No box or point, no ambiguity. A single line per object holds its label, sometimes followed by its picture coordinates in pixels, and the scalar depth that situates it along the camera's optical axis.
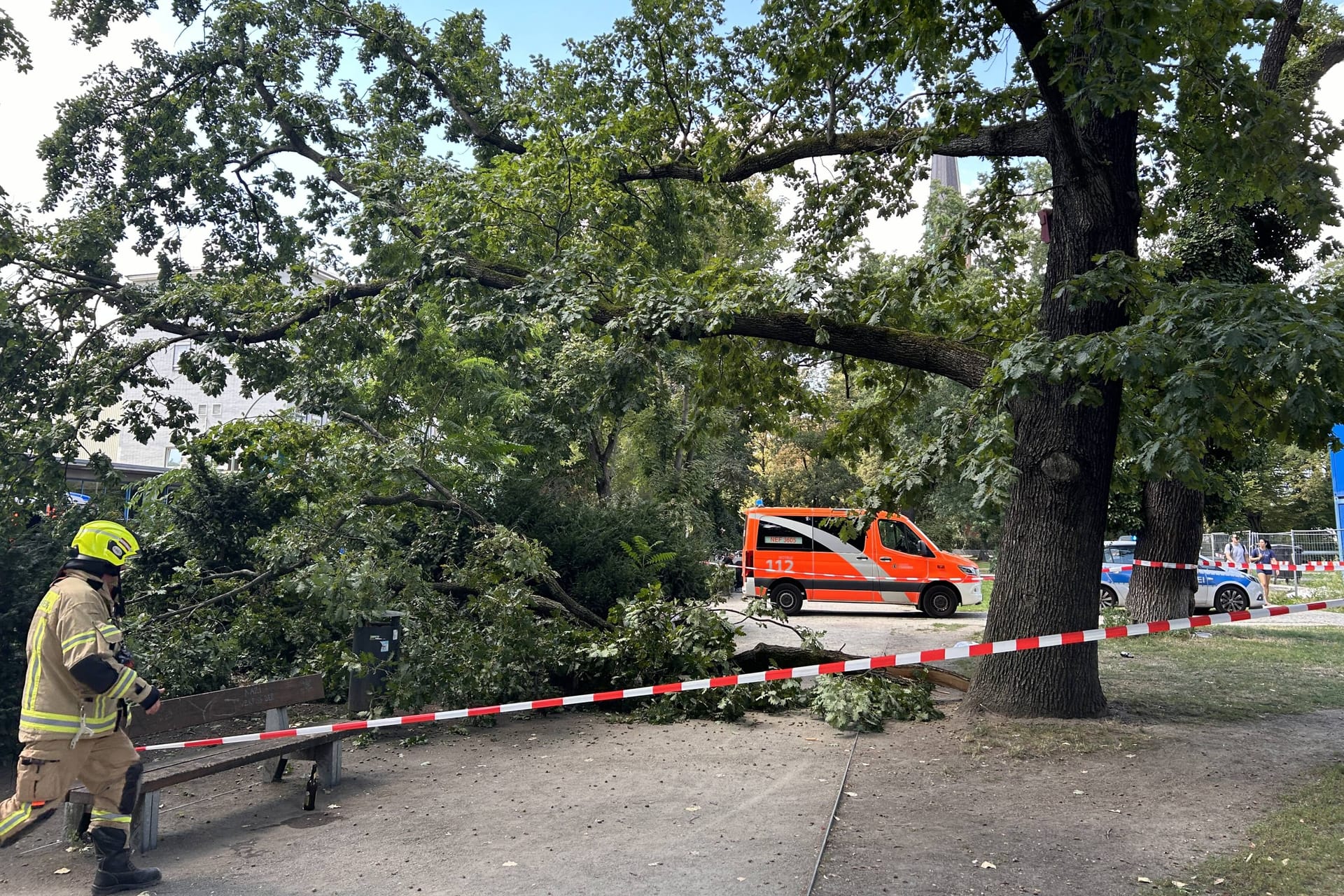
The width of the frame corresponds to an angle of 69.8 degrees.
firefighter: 4.51
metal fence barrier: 35.72
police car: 19.36
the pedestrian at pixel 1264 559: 27.55
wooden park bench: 5.24
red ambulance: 20.70
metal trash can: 8.16
